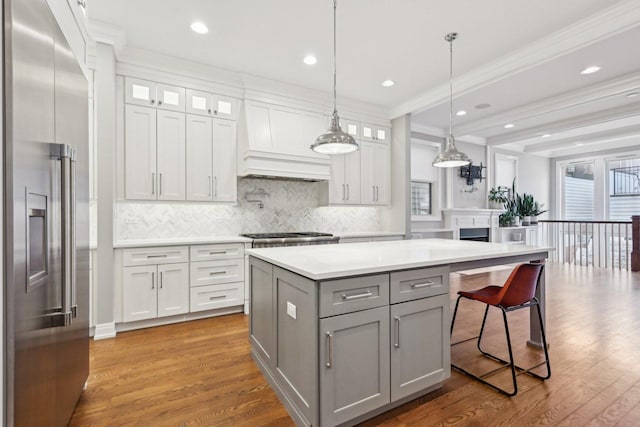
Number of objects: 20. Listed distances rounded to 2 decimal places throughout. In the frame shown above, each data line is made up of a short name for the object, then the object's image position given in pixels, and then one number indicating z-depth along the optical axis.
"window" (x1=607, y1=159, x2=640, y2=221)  7.71
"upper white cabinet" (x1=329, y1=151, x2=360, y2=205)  4.88
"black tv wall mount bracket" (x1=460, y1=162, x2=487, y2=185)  6.95
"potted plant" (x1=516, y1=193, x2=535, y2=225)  7.68
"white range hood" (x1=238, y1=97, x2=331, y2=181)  4.04
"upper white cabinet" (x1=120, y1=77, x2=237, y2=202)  3.53
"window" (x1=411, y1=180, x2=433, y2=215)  6.38
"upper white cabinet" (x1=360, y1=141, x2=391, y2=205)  5.18
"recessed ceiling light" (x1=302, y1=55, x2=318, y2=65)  3.68
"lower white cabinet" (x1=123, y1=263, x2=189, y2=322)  3.28
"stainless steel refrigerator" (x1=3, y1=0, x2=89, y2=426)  1.06
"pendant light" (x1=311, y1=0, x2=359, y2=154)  2.45
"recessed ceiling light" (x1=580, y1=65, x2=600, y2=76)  3.73
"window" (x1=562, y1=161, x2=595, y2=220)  8.52
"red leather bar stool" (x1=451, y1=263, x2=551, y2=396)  2.17
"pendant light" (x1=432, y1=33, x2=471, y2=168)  3.13
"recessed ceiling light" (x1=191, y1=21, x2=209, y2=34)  3.04
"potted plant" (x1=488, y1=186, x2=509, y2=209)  7.30
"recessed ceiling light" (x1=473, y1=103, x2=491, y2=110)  5.13
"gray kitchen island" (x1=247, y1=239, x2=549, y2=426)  1.66
